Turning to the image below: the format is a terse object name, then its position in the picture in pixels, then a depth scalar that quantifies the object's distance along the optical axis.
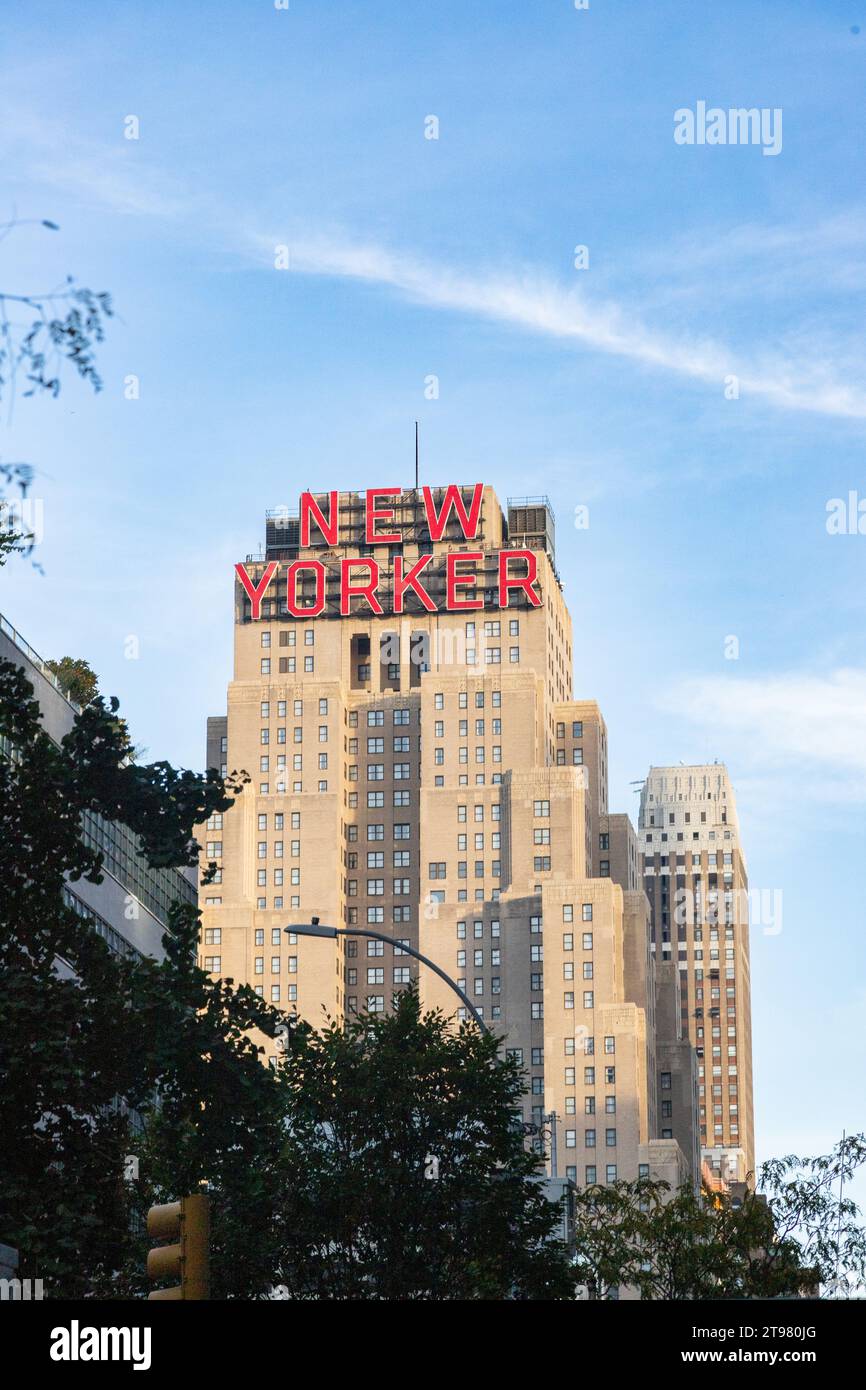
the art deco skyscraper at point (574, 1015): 184.50
